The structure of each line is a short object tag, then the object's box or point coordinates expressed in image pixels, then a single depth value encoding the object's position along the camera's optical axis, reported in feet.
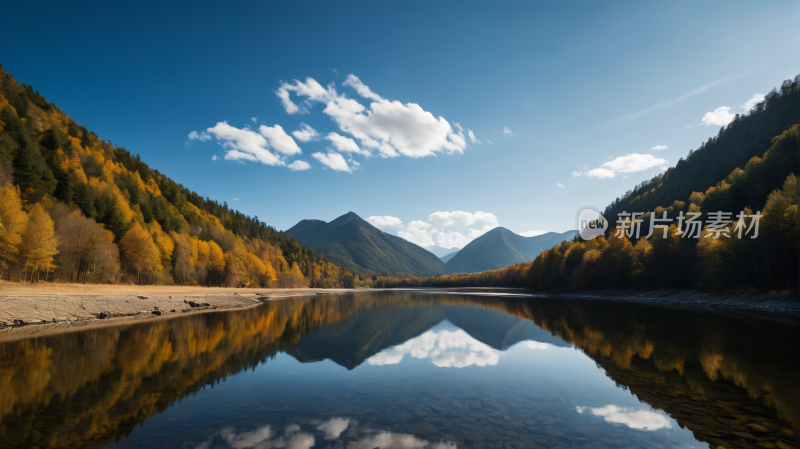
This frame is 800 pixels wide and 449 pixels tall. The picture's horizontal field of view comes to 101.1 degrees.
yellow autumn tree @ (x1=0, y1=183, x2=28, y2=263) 138.10
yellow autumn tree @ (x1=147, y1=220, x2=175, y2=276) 261.65
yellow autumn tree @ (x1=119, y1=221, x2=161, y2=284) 226.17
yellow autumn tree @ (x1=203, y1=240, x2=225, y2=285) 317.89
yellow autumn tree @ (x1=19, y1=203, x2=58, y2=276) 145.18
